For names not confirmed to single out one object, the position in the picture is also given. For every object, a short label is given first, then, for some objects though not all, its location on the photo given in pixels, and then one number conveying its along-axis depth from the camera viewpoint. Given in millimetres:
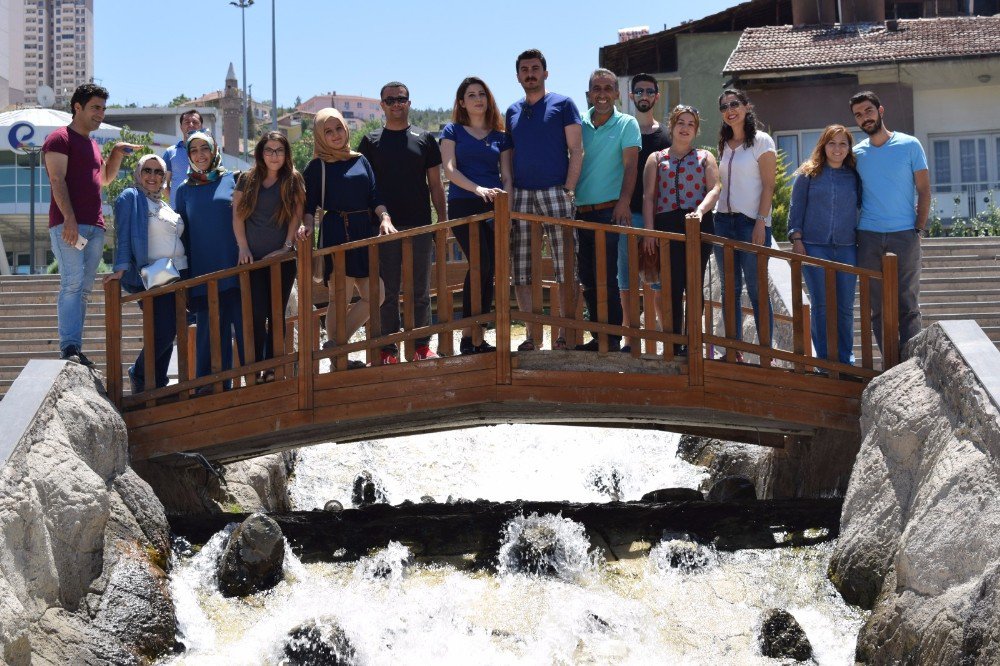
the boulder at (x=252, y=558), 8773
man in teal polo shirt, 9703
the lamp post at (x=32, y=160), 28203
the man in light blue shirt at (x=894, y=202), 9789
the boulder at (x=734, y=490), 11344
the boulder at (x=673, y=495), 11172
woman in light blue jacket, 9578
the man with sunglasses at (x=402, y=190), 9750
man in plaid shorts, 9438
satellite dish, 39125
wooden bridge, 9430
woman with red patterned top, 9602
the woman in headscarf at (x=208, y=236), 9672
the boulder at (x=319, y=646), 7902
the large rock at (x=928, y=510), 6941
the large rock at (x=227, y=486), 10188
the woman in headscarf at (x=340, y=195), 9453
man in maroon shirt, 9344
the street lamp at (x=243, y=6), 67250
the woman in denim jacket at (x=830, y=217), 9828
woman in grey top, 9445
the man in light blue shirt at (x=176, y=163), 11656
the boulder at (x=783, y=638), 7832
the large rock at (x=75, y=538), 7316
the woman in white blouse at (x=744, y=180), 9789
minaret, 83688
